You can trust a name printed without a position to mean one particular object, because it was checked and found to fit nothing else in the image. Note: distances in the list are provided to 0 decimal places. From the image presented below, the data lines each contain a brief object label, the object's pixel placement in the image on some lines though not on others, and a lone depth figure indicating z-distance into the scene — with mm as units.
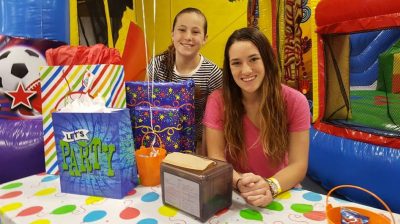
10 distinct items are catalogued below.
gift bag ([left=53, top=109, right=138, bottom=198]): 822
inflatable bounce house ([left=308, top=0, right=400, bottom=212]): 1811
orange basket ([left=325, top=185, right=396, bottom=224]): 654
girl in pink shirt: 987
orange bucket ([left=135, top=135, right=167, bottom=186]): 903
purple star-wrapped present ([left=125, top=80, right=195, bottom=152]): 993
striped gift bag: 932
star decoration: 1449
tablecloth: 730
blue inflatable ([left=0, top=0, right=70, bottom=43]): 1731
